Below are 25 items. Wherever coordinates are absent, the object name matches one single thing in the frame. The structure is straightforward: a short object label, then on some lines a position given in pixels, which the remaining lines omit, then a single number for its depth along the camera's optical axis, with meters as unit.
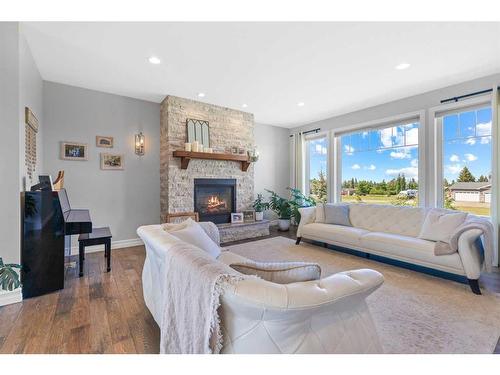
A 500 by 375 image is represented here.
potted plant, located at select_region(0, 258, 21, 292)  1.58
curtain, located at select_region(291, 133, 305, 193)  6.08
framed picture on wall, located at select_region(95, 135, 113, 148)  3.97
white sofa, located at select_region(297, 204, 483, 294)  2.55
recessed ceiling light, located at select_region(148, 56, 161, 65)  2.86
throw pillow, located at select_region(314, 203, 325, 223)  4.38
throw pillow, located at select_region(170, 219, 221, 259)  1.88
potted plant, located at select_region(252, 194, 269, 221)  5.22
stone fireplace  4.23
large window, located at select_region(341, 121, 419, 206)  4.24
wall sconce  4.32
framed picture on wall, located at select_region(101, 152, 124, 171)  4.02
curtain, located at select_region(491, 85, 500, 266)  3.15
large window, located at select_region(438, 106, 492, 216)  3.43
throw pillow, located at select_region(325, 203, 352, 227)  4.18
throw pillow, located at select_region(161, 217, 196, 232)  2.10
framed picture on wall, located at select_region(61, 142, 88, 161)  3.70
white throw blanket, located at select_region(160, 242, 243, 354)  0.99
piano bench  2.91
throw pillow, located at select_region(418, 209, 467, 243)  2.88
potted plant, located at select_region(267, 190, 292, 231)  5.60
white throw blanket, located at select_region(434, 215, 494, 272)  2.54
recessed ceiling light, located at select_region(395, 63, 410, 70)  2.96
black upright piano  2.38
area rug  1.68
